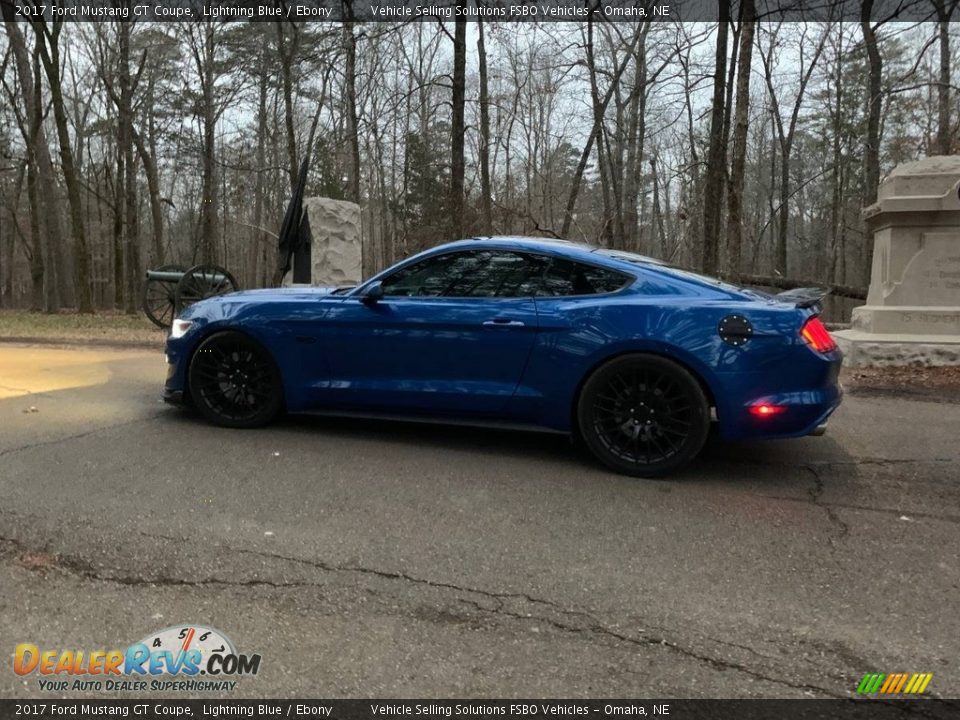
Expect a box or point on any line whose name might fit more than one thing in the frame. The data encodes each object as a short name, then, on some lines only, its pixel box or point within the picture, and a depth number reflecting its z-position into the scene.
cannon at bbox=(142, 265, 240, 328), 12.29
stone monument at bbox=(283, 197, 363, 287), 13.42
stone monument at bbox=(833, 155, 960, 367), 8.37
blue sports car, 3.95
